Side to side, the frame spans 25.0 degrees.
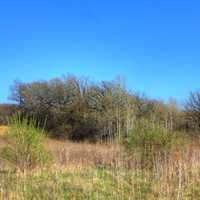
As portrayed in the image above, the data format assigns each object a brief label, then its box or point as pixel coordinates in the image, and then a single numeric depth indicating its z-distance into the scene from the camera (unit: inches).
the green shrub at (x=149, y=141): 449.4
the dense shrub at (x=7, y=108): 1320.1
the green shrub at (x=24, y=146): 429.1
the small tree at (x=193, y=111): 962.1
